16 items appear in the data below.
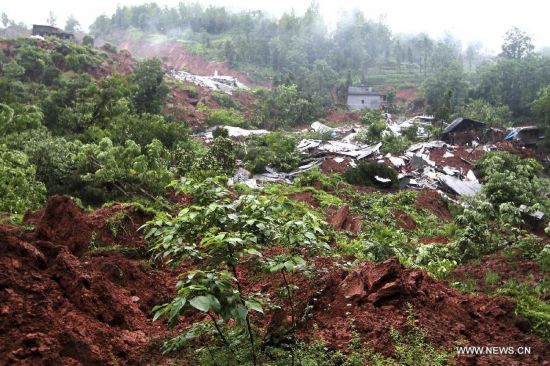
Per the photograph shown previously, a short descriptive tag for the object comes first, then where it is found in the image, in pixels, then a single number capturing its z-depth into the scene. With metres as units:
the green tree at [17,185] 9.35
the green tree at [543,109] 29.45
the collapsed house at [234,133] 28.15
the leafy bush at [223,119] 32.81
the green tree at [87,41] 49.48
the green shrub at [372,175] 17.92
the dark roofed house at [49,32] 50.53
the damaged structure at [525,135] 30.42
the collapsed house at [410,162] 18.50
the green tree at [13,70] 31.38
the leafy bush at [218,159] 16.03
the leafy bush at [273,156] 19.06
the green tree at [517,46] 59.97
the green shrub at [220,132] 23.98
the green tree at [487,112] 34.31
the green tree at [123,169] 11.38
